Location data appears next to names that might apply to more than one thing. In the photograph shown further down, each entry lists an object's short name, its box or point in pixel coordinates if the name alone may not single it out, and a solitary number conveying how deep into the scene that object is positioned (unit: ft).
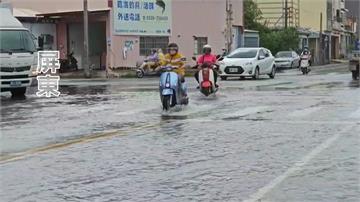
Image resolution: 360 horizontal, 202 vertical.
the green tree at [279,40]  184.34
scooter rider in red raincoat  61.41
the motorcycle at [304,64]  118.93
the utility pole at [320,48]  225.97
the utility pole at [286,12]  200.40
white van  65.16
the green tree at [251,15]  190.91
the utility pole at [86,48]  109.23
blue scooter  47.82
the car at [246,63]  94.43
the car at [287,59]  153.58
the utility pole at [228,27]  145.18
